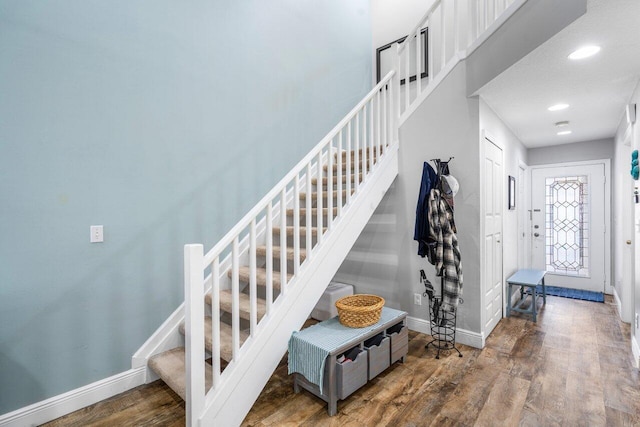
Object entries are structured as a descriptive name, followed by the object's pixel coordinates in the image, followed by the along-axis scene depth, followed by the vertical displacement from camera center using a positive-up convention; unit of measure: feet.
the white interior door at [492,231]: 10.33 -0.59
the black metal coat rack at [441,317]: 9.55 -3.14
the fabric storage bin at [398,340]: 8.27 -3.27
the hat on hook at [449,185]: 9.53 +0.84
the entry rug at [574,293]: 14.46 -3.73
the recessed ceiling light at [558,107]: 10.38 +3.42
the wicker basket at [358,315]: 7.74 -2.41
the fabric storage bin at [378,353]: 7.54 -3.29
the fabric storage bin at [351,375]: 6.72 -3.40
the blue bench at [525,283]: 11.93 -2.57
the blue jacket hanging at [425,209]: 9.55 +0.14
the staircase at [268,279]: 5.70 -1.47
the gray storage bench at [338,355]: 6.71 -3.13
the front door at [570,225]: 15.23 -0.57
